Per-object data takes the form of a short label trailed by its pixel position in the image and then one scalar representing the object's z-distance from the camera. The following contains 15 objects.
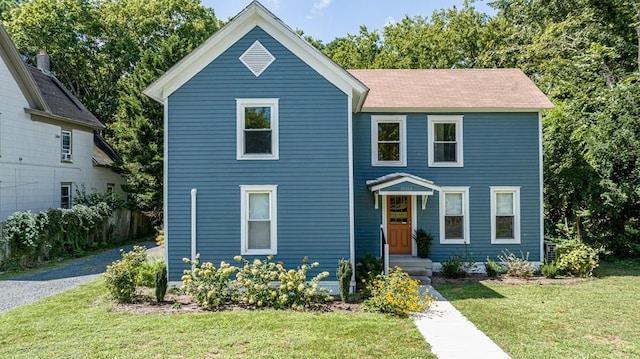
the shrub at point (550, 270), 10.83
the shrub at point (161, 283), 8.48
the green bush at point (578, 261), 10.80
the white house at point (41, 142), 14.30
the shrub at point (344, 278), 8.55
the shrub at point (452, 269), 11.07
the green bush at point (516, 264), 10.97
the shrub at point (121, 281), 8.42
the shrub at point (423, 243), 11.49
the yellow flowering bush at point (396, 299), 7.68
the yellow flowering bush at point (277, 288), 8.18
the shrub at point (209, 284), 8.18
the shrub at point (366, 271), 9.33
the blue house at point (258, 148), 9.24
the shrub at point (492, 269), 11.16
